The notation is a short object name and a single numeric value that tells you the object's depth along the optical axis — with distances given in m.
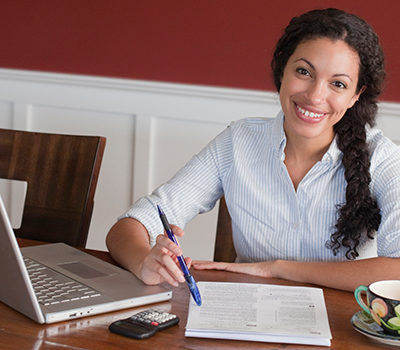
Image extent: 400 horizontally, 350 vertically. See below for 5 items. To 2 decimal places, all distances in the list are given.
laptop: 1.68
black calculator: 1.67
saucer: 1.67
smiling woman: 2.08
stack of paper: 1.67
